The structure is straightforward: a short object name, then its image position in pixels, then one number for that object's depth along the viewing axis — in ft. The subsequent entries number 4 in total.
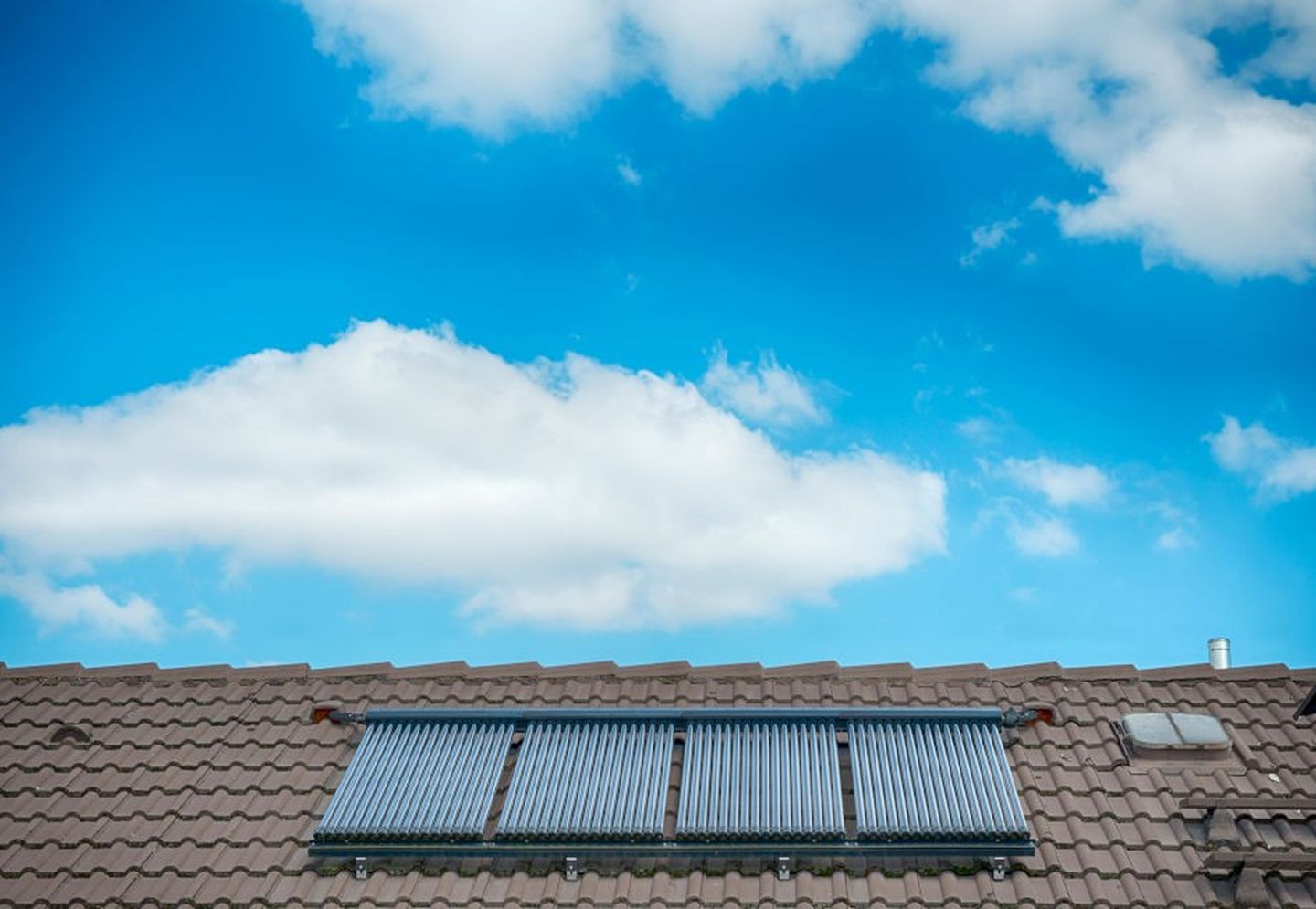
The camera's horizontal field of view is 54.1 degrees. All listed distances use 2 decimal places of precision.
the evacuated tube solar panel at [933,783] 32.01
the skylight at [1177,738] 35.70
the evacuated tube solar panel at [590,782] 33.12
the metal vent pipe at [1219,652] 40.52
